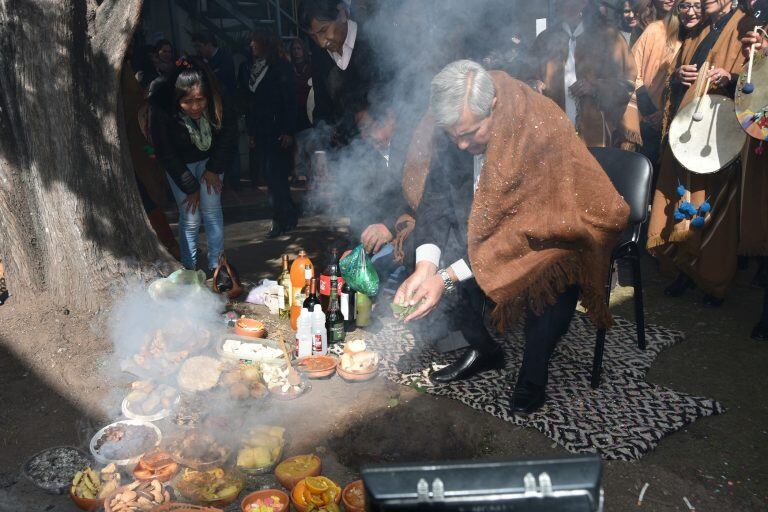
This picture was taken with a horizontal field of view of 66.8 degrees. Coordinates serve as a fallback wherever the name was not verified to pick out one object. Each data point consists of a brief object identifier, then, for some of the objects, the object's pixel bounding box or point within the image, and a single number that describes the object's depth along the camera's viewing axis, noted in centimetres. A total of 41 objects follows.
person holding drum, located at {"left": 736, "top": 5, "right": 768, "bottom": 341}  450
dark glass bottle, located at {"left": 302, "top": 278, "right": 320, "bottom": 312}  453
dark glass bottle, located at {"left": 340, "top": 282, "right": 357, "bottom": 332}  488
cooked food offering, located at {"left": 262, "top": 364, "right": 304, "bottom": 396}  397
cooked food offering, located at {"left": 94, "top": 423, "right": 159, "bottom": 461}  318
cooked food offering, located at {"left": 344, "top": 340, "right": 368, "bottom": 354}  422
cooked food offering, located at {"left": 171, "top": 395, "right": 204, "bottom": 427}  357
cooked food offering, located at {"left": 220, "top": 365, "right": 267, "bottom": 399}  372
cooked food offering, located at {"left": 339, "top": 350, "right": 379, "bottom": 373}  416
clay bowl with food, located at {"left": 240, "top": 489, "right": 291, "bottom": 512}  279
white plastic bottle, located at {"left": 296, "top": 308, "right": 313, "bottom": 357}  439
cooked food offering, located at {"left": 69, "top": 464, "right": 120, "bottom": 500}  289
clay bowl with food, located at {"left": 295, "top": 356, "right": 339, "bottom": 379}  418
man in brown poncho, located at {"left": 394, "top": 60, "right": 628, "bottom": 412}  333
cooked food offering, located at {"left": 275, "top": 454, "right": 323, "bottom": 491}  298
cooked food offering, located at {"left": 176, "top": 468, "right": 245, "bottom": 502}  289
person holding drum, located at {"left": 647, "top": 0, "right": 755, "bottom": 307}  480
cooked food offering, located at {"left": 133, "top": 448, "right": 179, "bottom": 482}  301
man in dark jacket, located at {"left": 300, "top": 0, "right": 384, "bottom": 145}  501
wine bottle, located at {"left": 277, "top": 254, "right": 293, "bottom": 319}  519
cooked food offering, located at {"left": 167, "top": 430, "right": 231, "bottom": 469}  311
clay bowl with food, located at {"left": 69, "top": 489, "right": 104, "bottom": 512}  283
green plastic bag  479
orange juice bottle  496
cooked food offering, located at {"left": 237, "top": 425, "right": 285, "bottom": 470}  318
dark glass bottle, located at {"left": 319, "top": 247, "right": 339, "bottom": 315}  480
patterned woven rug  352
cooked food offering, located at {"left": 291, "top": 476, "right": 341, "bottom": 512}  277
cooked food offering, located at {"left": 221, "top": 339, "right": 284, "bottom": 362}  429
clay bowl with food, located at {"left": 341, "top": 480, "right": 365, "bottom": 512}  273
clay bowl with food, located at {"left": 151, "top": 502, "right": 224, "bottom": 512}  268
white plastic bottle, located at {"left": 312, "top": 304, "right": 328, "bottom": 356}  443
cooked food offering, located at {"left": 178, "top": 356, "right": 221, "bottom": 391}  384
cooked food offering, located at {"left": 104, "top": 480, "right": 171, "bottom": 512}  275
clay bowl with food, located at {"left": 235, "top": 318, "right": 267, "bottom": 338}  463
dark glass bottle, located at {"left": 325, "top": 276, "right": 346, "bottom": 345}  475
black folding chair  405
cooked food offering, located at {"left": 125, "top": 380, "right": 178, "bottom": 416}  361
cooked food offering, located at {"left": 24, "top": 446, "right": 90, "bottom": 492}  303
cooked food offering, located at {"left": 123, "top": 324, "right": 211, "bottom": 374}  408
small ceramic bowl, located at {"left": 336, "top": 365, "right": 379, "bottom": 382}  412
